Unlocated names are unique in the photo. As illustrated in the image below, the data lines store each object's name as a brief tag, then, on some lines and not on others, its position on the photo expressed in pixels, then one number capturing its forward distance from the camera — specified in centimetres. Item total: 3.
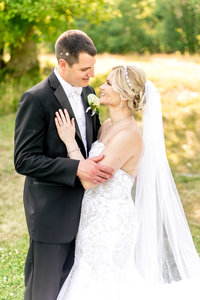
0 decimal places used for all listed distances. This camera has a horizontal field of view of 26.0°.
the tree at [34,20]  836
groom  289
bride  312
